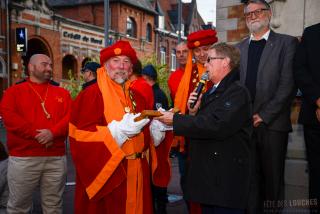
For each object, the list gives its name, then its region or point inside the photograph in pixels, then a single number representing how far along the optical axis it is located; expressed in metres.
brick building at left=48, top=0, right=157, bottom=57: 30.48
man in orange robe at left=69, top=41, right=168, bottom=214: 3.18
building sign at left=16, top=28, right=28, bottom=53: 21.25
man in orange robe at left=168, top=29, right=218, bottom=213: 4.21
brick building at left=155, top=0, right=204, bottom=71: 36.59
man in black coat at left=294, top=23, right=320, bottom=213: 3.41
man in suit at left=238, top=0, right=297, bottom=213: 3.69
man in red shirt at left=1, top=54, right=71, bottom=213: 4.16
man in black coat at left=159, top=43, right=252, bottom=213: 2.82
